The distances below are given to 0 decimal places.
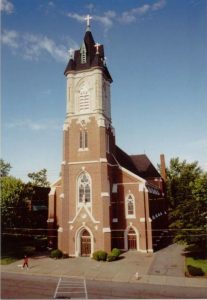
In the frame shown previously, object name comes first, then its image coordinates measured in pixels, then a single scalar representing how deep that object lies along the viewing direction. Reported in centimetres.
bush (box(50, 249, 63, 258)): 3544
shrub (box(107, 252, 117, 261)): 3378
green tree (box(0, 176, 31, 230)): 3631
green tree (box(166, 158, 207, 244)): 3173
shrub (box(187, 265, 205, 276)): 2700
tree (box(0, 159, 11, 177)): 5625
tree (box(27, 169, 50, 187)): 6381
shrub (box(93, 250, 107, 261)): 3400
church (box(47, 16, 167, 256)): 3712
